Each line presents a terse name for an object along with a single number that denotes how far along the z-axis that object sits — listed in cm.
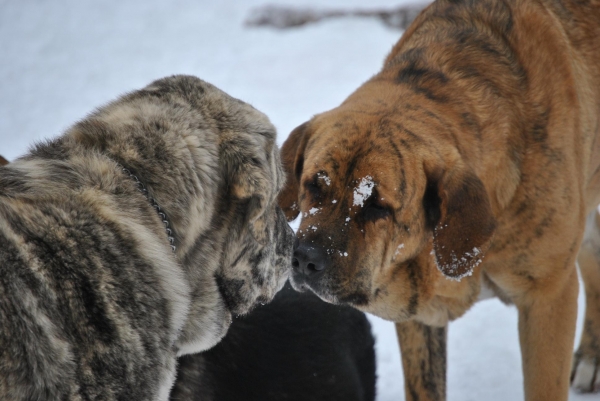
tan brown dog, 597
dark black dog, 662
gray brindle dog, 411
